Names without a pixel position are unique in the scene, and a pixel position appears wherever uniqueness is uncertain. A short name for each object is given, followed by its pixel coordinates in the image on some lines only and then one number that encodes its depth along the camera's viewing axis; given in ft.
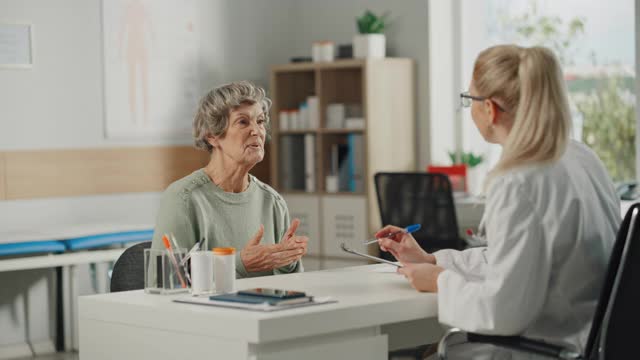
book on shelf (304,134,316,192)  21.18
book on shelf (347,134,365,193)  20.68
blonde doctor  7.55
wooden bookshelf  20.56
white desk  7.36
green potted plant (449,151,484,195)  20.63
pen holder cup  8.57
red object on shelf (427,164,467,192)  20.15
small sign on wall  18.57
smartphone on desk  7.71
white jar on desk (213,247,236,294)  8.45
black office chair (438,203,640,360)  7.53
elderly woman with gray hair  10.52
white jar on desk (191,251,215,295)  8.41
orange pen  8.63
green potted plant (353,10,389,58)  20.63
